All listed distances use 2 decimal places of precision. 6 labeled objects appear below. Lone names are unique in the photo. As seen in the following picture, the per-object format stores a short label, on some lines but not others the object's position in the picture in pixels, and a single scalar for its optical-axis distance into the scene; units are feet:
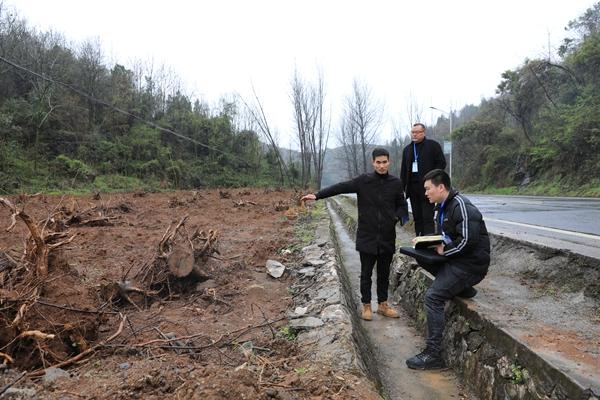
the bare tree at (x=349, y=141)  161.27
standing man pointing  15.23
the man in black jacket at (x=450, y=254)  12.02
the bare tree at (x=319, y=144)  129.49
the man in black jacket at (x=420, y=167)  17.75
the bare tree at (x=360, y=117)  155.78
